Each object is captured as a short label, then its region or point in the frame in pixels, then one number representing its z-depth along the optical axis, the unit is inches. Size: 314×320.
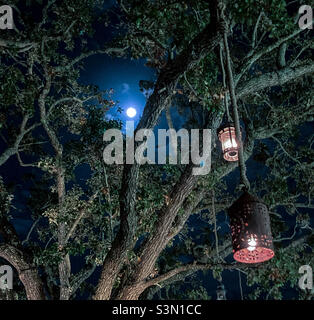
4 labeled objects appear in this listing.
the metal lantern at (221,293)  207.5
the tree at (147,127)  155.3
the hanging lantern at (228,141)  118.5
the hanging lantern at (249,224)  75.6
